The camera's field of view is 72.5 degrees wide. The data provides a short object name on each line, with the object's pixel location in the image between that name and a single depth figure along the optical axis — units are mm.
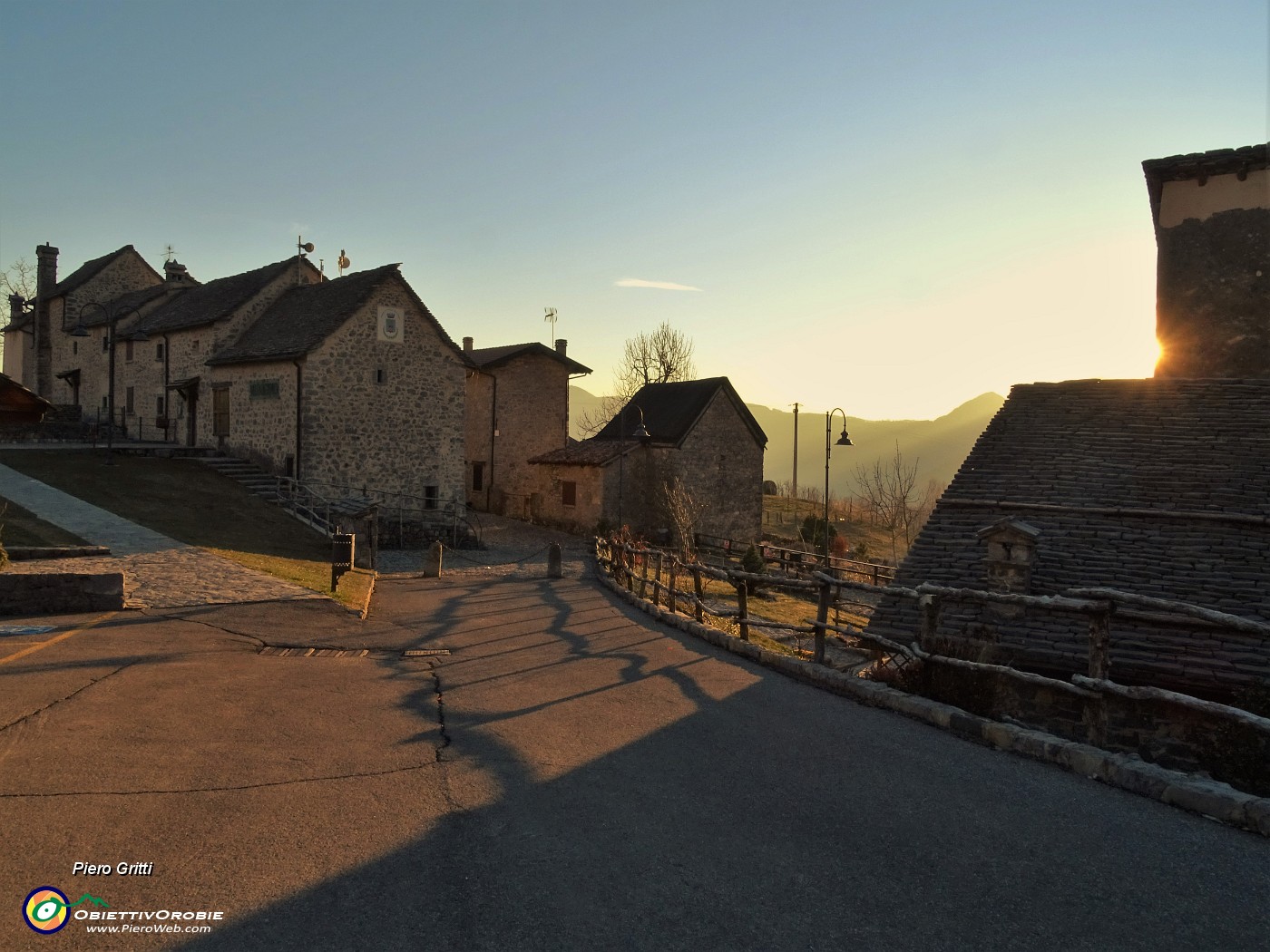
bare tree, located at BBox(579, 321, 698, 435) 63094
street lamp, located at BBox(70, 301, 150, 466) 26523
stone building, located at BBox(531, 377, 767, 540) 36625
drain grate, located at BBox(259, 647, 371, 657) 10149
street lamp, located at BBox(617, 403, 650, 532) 34812
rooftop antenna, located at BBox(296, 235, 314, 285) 34594
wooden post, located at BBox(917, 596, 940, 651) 9453
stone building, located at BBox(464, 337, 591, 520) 40812
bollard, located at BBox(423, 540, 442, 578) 21078
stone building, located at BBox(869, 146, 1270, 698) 12898
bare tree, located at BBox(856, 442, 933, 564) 44219
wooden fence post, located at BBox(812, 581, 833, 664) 10125
